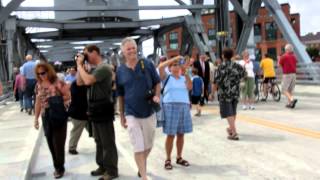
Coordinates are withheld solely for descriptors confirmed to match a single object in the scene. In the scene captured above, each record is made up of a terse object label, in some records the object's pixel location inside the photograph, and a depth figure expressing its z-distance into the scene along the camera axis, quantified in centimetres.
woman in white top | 1664
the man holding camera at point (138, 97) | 670
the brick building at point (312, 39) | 13650
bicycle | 1922
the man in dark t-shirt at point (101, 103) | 715
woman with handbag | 773
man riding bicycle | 1920
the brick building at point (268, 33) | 10656
